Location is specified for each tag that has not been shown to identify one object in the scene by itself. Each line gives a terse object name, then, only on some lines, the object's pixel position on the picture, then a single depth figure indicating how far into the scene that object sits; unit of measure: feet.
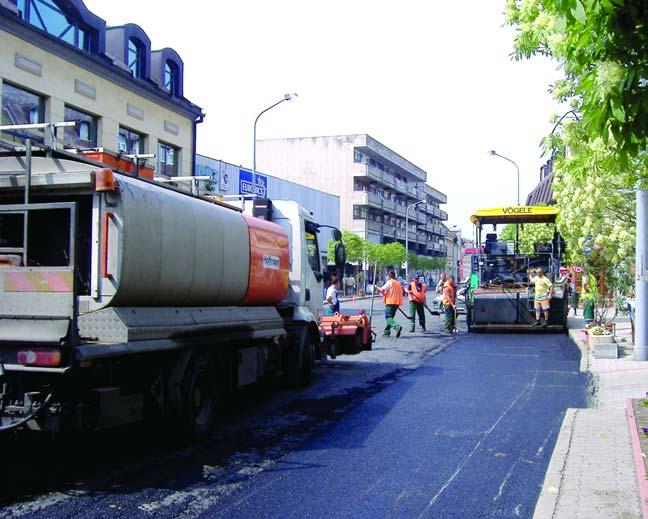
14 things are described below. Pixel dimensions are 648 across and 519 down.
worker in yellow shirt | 61.16
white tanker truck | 18.34
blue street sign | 71.87
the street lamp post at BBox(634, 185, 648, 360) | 40.06
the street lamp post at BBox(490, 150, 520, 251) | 129.68
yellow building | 60.95
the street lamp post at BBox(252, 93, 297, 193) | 88.43
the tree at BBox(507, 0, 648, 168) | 12.66
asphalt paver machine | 63.62
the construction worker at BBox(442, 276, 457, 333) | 61.52
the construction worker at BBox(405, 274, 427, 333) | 63.93
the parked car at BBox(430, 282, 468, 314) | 82.28
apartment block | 241.55
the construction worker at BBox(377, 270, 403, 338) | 59.26
